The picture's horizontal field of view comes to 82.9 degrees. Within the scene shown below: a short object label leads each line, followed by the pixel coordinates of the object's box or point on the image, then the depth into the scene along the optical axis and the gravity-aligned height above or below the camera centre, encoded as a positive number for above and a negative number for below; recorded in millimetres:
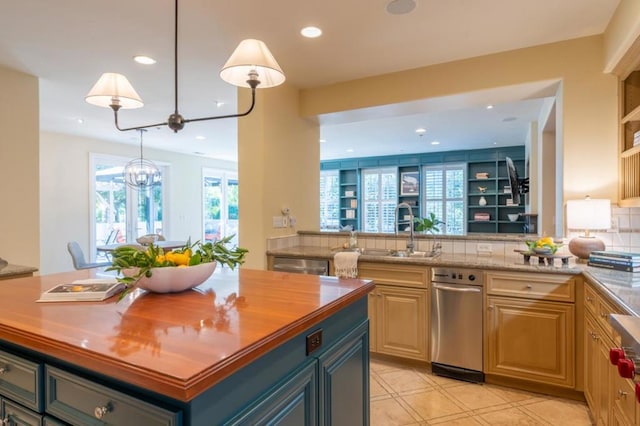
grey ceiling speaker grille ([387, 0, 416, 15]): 2337 +1354
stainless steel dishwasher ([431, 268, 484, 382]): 2740 -865
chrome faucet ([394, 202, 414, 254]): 3417 -286
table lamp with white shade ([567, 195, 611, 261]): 2506 -63
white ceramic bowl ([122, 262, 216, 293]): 1476 -274
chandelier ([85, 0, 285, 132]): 1640 +684
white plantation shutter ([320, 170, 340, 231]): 9914 +341
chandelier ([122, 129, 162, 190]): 6227 +674
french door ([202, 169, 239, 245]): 9008 +231
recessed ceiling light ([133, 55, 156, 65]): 3148 +1349
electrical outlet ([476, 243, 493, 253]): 3194 -323
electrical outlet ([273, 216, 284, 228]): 3678 -102
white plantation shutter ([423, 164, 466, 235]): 8336 +407
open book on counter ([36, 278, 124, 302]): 1431 -326
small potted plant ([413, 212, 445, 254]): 3402 -136
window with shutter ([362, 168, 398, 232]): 9125 +369
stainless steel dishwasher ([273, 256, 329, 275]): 3320 -506
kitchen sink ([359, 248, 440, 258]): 3348 -392
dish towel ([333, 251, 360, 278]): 3119 -459
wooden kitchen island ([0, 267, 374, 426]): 875 -389
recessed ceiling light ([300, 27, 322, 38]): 2691 +1358
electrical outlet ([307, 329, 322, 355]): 1274 -463
